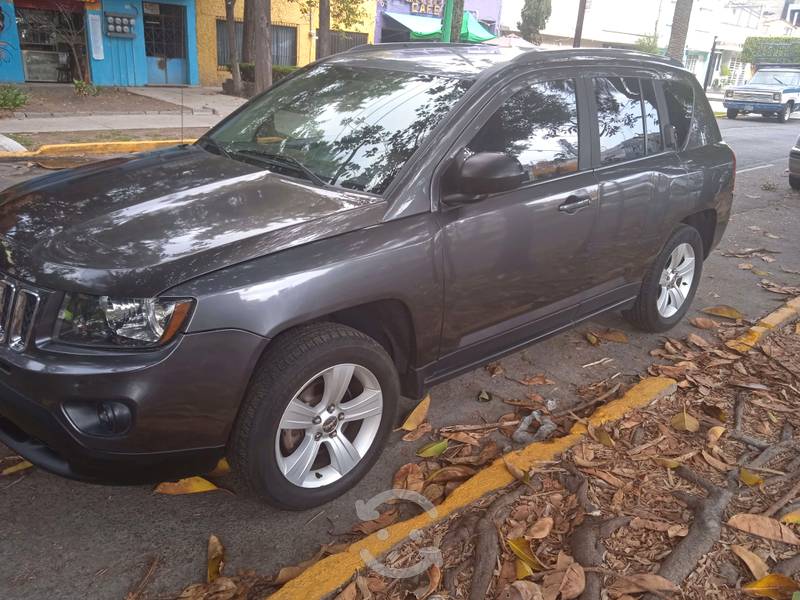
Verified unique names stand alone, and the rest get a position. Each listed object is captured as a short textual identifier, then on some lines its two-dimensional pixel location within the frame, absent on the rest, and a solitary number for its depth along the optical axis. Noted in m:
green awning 26.30
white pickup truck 24.19
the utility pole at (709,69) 31.33
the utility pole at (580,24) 23.59
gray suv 2.20
